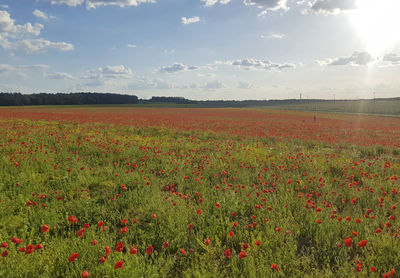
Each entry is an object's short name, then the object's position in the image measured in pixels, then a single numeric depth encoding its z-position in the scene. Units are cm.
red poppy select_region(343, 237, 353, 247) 283
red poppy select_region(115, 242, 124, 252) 270
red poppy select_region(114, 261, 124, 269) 225
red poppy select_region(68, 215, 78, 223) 324
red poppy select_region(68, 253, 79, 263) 245
